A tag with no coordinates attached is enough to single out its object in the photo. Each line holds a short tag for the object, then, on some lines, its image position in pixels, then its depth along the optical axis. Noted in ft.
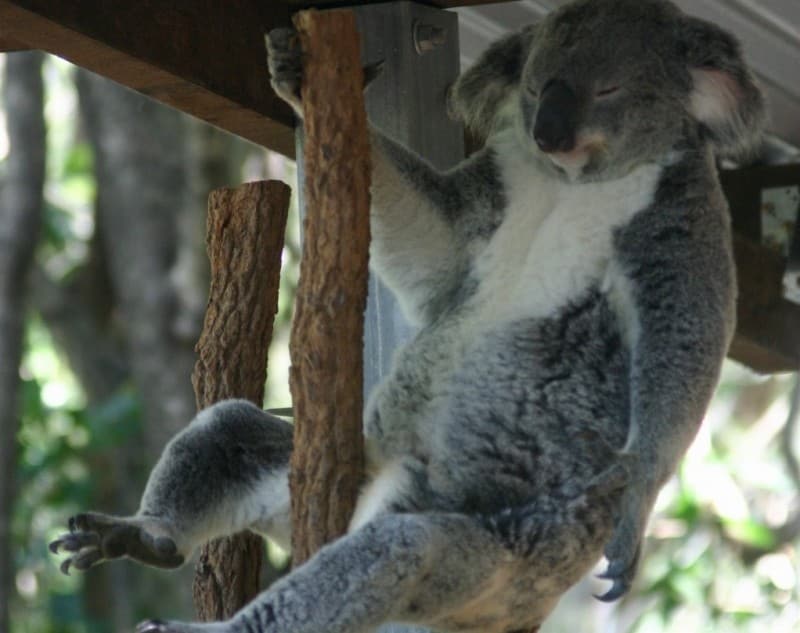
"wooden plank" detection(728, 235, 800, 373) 31.52
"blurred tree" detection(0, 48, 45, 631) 39.04
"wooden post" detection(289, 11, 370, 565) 16.93
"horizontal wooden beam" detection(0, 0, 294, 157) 18.63
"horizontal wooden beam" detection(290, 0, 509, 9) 23.11
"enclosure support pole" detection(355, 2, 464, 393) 22.58
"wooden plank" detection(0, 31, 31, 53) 21.96
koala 17.93
